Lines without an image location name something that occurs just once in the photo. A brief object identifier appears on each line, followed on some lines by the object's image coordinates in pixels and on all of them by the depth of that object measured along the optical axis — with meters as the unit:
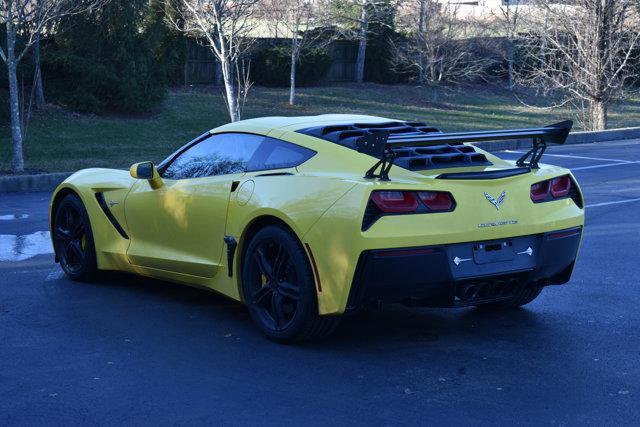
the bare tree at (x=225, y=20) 22.47
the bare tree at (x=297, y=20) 31.30
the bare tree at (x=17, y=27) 15.91
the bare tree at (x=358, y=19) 37.62
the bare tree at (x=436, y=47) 37.53
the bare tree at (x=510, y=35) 42.44
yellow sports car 5.39
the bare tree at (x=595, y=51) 26.81
